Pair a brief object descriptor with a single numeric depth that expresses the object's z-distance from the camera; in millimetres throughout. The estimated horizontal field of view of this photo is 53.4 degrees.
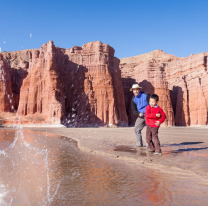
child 5180
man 6473
